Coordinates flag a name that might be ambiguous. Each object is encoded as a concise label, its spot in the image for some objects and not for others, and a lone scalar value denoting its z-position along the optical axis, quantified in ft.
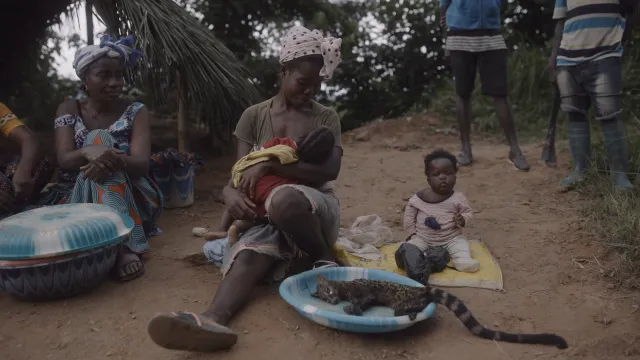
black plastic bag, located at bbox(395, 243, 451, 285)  8.53
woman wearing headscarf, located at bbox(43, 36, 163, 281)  9.25
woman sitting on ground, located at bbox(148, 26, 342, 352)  7.72
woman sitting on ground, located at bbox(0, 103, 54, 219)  9.63
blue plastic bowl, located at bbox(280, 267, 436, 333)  6.80
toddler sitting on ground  9.46
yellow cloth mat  8.66
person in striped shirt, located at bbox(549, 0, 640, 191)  11.43
